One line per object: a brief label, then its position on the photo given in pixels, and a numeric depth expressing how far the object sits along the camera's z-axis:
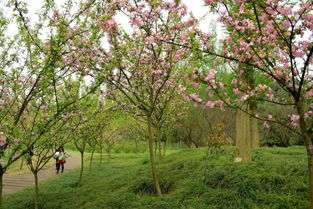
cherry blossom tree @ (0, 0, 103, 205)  5.35
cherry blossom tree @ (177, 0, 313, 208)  3.44
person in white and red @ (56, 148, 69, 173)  17.86
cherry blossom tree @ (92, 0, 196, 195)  5.57
